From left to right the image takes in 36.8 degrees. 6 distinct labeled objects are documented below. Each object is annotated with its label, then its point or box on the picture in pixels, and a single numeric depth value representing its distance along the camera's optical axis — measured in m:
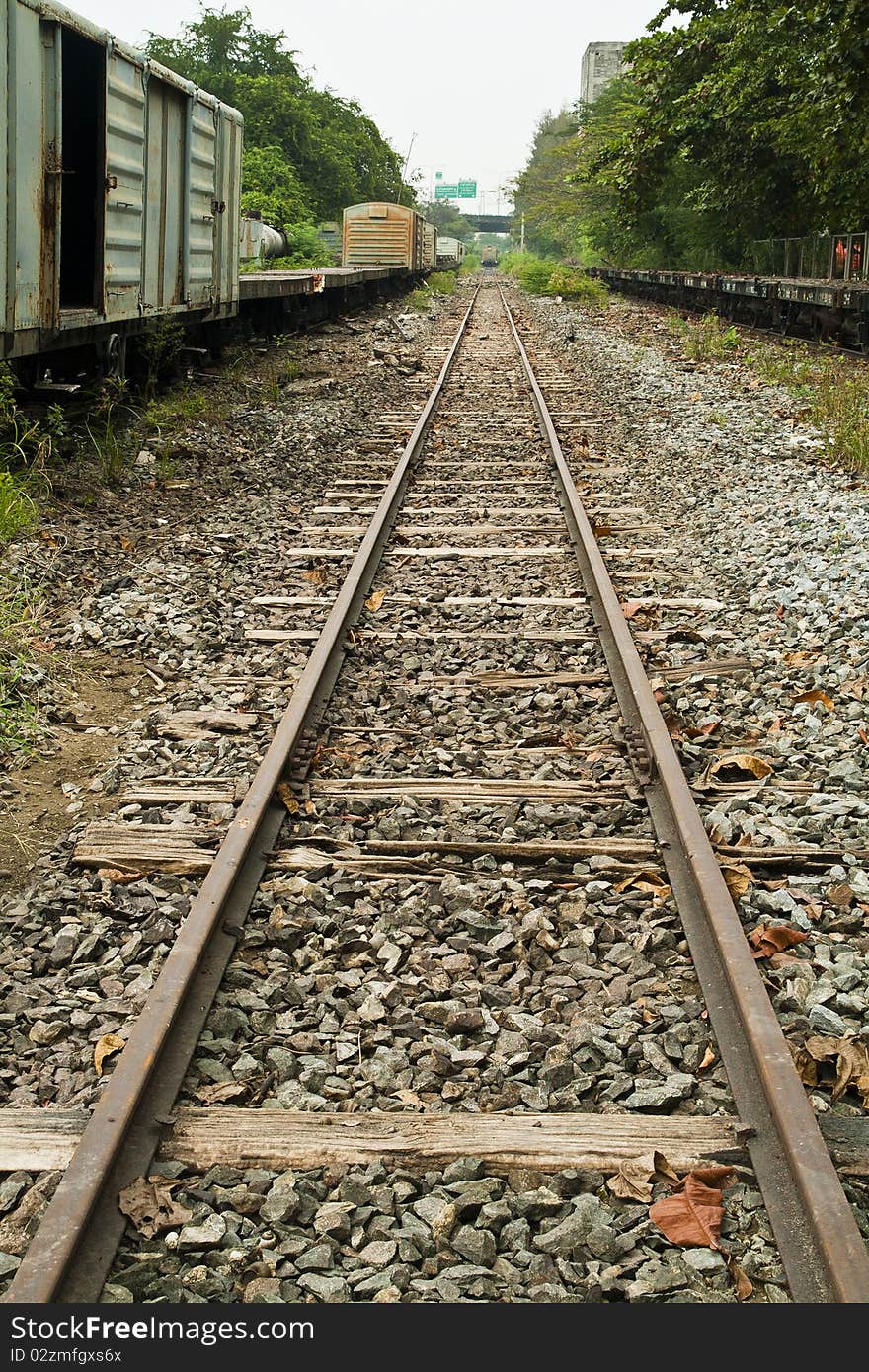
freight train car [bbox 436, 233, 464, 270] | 68.22
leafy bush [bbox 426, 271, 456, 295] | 45.89
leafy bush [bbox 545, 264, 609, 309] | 38.75
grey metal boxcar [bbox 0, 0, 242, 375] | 7.59
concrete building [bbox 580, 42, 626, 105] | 134.88
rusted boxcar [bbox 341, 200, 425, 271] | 35.62
